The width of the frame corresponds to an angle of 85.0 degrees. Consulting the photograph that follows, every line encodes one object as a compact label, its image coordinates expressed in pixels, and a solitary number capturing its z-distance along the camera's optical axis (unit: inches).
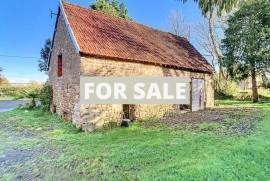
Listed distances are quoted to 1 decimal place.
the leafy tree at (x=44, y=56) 745.2
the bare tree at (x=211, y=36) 674.5
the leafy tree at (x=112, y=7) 564.1
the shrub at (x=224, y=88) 632.1
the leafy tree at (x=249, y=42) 483.1
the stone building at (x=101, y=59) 250.4
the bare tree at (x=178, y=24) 854.1
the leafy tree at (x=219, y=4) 393.1
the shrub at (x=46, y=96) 351.8
